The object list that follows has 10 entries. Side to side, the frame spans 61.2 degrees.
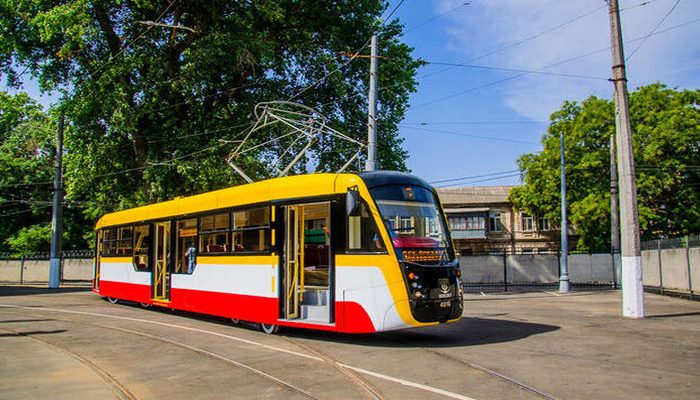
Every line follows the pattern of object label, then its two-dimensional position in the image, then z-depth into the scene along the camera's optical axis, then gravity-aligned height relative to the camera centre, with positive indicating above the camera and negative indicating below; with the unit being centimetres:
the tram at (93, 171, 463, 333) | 1026 -16
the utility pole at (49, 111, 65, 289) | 3106 +134
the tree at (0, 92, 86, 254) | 4469 +500
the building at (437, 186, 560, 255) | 5878 +204
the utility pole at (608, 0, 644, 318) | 1484 +136
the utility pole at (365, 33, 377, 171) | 1678 +372
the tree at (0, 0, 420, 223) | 2330 +725
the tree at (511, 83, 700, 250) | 3969 +583
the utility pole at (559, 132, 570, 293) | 2670 -45
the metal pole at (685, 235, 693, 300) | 2011 -53
